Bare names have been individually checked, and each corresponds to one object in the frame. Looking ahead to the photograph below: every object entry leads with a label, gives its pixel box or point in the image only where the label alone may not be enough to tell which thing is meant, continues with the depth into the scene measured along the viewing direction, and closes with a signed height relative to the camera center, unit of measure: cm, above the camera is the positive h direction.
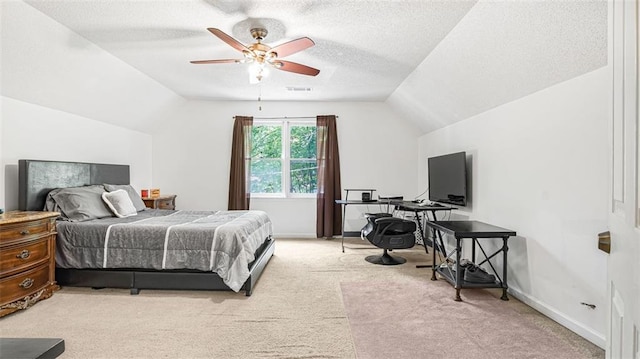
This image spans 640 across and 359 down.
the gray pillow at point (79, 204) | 349 -29
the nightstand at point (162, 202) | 528 -38
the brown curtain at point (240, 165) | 593 +27
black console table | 303 -54
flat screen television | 410 +5
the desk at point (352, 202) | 502 -49
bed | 314 -72
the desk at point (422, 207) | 425 -36
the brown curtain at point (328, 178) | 596 +5
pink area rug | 220 -114
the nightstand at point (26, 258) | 268 -72
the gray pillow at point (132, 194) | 435 -22
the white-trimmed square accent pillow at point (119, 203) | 391 -30
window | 622 +40
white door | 70 -1
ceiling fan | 281 +118
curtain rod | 612 +118
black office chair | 410 -67
